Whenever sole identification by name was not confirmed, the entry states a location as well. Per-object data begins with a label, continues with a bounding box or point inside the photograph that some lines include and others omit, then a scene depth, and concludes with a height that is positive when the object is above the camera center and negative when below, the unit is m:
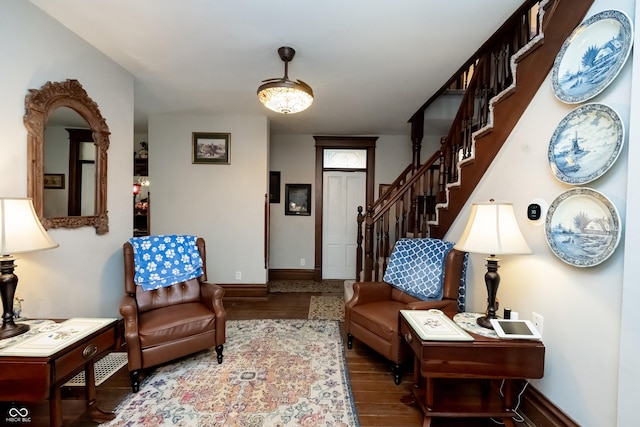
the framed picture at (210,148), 3.92 +0.86
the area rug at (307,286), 4.41 -1.30
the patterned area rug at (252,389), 1.71 -1.32
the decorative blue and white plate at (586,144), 1.25 +0.36
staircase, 1.66 +0.79
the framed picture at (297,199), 4.98 +0.19
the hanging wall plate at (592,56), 1.24 +0.79
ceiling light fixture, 2.13 +0.94
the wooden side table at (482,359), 1.45 -0.79
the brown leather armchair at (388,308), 2.05 -0.86
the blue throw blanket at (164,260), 2.39 -0.50
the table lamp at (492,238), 1.57 -0.15
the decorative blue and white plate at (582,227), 1.25 -0.07
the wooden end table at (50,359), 1.26 -0.76
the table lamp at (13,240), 1.37 -0.19
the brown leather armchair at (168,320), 1.97 -0.90
